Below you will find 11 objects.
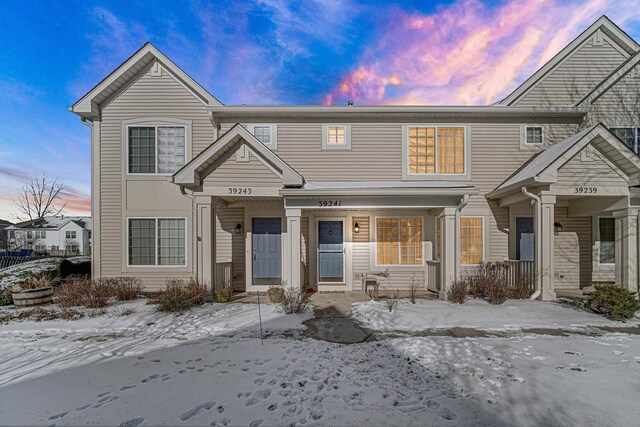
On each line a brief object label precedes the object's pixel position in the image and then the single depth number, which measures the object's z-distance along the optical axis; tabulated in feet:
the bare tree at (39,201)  115.55
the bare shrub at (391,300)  22.16
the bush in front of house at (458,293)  23.89
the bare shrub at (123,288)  26.16
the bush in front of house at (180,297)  21.59
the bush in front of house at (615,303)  19.65
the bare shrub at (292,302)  21.54
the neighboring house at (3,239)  127.96
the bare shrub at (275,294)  24.62
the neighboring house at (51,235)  142.31
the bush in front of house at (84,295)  22.65
